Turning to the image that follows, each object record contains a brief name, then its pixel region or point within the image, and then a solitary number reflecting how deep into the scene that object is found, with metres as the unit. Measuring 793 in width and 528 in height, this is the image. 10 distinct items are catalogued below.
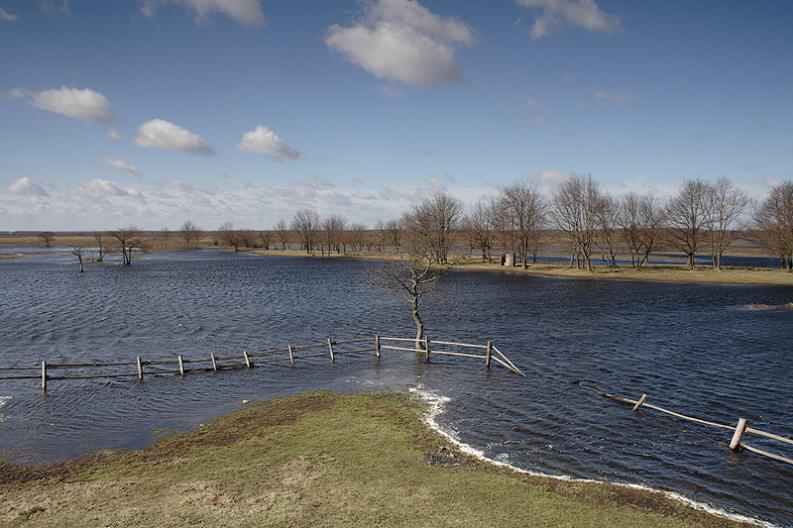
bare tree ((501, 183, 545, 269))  99.62
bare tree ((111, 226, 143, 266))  119.12
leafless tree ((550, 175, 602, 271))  90.62
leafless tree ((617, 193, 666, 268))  95.94
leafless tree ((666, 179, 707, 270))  90.94
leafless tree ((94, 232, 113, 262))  123.38
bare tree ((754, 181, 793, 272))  80.93
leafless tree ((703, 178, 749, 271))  89.94
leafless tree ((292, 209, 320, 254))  164.62
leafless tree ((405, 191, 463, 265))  108.19
